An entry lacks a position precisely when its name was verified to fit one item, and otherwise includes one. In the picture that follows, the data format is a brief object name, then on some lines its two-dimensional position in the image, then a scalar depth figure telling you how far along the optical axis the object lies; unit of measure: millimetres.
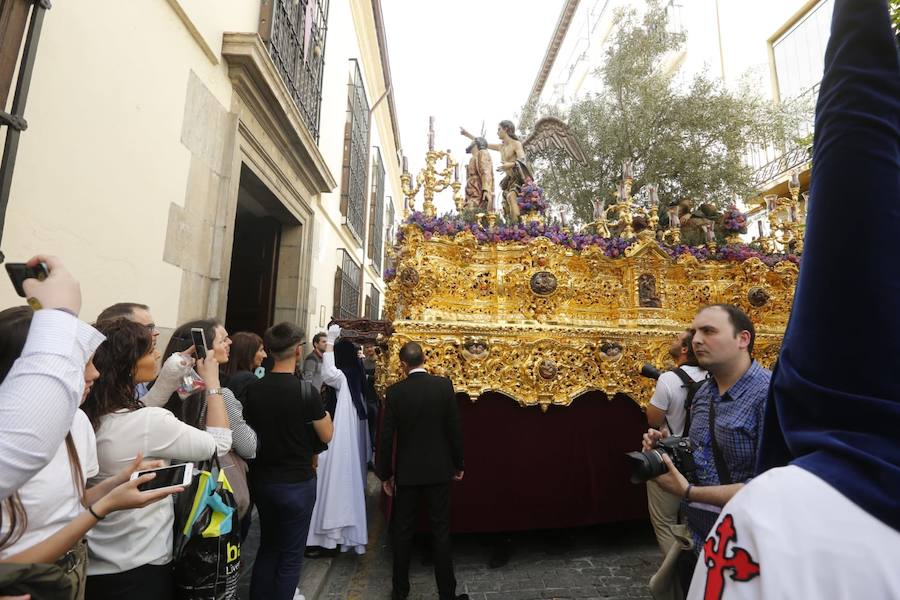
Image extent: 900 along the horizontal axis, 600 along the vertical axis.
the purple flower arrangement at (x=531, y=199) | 5098
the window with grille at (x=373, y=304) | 16484
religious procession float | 4297
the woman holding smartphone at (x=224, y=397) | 2307
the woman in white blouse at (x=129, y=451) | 1616
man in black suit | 3318
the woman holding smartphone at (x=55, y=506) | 1148
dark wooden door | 7309
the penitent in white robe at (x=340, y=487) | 4043
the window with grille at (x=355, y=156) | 10945
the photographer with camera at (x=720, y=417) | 1913
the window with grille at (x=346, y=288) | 10430
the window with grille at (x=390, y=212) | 19850
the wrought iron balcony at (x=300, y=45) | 5879
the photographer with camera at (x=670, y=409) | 3168
